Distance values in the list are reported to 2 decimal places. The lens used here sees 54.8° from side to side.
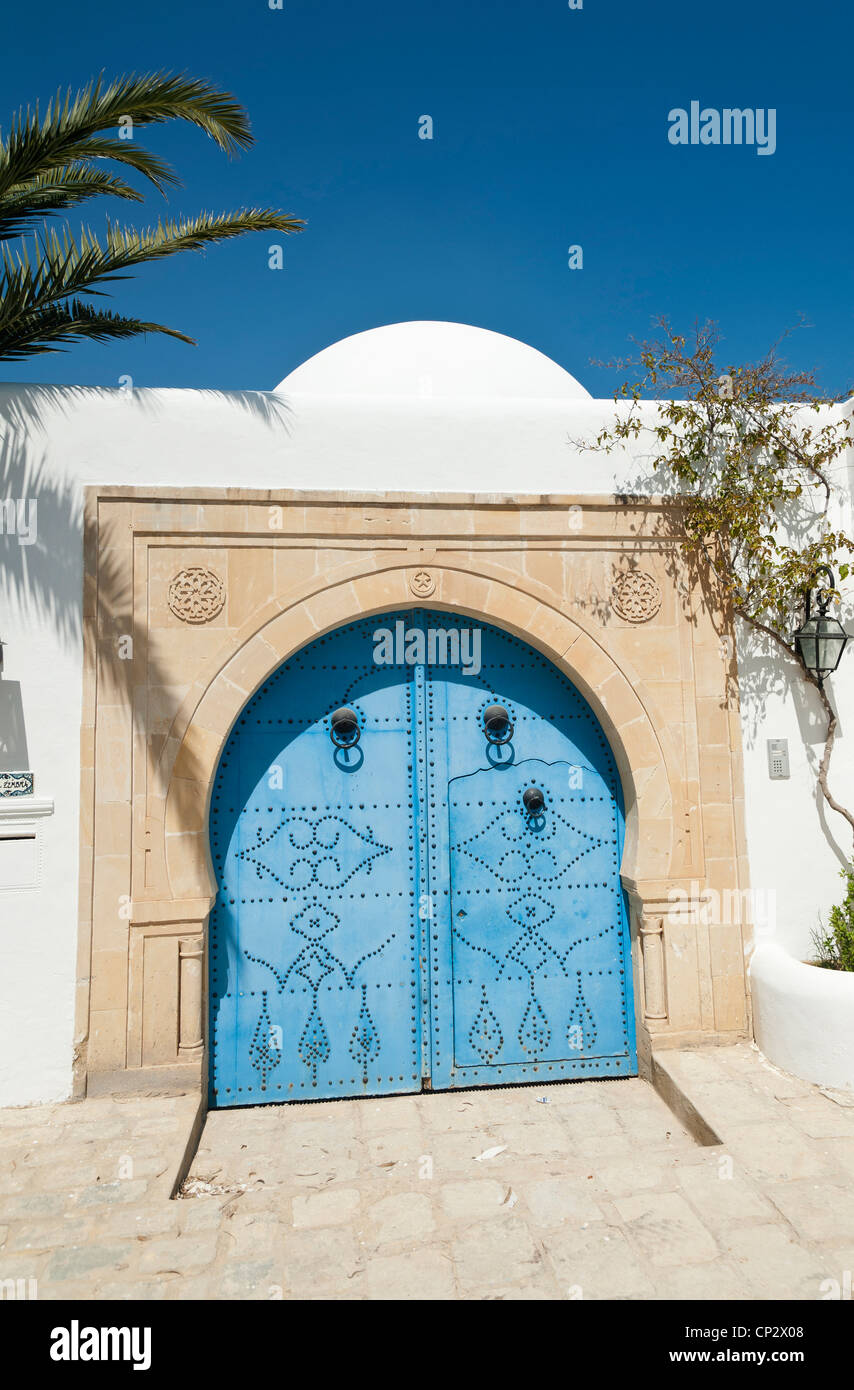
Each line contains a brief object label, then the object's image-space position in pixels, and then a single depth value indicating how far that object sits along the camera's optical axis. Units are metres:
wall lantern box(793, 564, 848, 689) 4.81
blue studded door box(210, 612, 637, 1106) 4.60
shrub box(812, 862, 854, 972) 4.62
